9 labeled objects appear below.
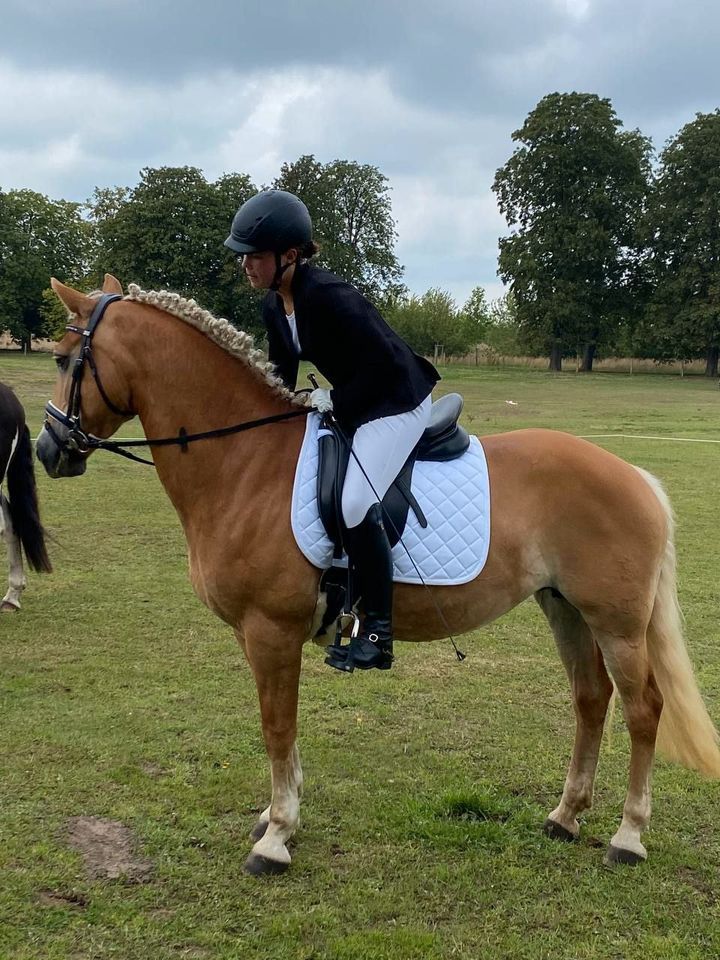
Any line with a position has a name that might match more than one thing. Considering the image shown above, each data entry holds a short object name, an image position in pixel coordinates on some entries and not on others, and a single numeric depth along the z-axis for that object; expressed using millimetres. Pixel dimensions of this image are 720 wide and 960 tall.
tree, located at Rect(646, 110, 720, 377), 48875
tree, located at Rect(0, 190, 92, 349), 60219
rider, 3346
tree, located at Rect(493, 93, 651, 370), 52094
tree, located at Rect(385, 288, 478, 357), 67188
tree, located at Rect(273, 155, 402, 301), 58156
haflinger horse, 3434
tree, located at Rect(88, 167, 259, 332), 49281
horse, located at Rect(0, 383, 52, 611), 7082
